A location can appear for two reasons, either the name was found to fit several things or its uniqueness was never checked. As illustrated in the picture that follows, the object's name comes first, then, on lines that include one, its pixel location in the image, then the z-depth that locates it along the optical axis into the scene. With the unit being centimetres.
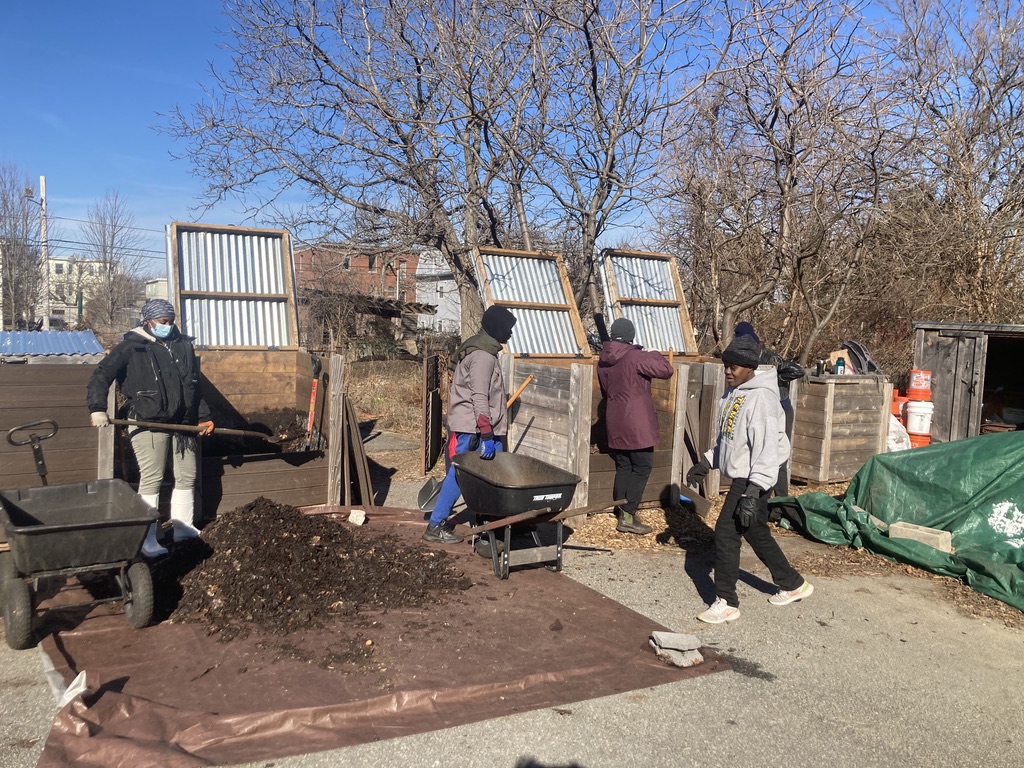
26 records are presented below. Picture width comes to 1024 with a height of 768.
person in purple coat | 692
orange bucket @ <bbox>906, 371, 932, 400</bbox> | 1004
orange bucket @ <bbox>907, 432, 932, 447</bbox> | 989
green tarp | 572
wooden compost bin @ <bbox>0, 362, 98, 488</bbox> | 582
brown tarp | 334
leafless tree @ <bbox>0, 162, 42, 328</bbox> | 2631
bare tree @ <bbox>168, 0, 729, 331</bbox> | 966
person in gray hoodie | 484
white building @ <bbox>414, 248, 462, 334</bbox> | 3438
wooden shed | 1012
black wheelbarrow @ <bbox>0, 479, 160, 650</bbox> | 415
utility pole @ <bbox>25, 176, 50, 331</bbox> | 2850
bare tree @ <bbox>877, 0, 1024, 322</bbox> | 1323
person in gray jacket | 623
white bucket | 990
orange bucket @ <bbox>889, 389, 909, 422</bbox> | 1034
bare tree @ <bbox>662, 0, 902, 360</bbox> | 924
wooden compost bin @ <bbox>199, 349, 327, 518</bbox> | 666
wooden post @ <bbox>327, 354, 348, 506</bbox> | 694
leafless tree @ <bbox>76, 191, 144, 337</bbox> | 3503
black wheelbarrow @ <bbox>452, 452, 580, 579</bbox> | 534
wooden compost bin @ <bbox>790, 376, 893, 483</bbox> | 881
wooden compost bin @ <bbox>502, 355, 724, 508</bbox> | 715
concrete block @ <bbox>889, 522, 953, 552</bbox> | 607
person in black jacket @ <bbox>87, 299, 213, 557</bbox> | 556
